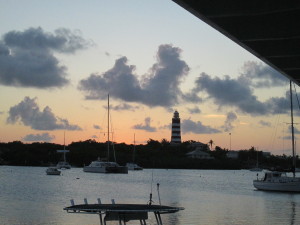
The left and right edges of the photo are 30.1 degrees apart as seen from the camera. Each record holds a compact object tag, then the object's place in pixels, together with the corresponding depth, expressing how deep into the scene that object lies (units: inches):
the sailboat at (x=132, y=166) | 7721.5
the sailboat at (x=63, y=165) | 7327.8
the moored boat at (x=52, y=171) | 5738.2
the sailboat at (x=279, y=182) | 3016.7
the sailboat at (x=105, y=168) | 5841.5
